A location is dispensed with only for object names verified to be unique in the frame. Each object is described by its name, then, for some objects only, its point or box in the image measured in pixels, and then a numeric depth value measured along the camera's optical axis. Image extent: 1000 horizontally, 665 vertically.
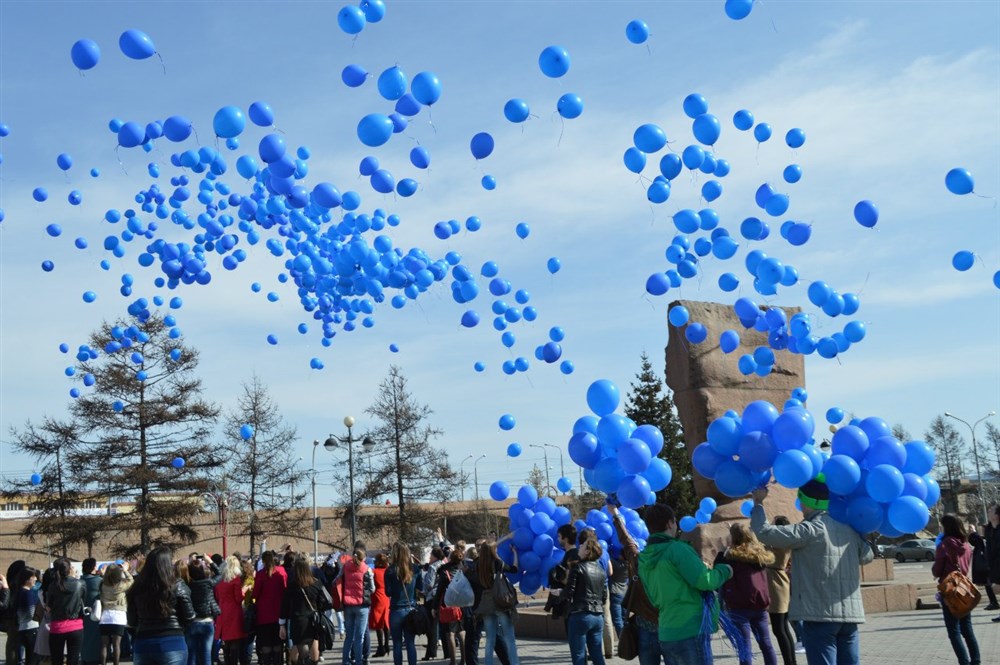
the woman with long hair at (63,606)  10.48
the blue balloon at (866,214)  11.07
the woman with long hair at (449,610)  10.91
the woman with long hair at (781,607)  8.99
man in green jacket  5.81
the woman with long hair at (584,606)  8.33
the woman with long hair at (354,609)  11.46
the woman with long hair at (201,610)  10.30
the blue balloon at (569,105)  10.66
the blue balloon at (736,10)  9.59
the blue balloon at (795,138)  12.09
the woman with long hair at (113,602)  11.46
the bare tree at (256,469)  35.53
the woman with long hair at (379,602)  11.88
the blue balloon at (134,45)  9.20
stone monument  14.95
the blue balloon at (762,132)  12.04
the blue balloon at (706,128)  11.01
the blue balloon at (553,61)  9.81
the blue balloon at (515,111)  10.43
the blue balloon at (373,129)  9.80
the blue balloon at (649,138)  10.73
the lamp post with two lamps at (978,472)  53.17
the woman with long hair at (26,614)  11.45
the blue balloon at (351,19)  9.10
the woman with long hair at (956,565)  8.38
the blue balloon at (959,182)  10.24
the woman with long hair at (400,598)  11.09
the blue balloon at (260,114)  10.51
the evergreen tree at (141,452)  32.81
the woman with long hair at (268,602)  10.75
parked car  42.75
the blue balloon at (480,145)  11.00
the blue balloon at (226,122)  9.95
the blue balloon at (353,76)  10.13
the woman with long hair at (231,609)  11.49
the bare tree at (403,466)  35.38
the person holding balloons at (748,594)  8.35
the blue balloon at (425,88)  9.69
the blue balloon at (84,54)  9.20
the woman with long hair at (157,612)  7.13
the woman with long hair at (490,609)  9.62
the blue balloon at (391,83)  9.66
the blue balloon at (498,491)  11.87
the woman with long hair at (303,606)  10.52
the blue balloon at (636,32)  9.99
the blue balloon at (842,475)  6.36
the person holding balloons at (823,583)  5.97
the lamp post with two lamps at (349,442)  24.23
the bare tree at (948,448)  66.62
